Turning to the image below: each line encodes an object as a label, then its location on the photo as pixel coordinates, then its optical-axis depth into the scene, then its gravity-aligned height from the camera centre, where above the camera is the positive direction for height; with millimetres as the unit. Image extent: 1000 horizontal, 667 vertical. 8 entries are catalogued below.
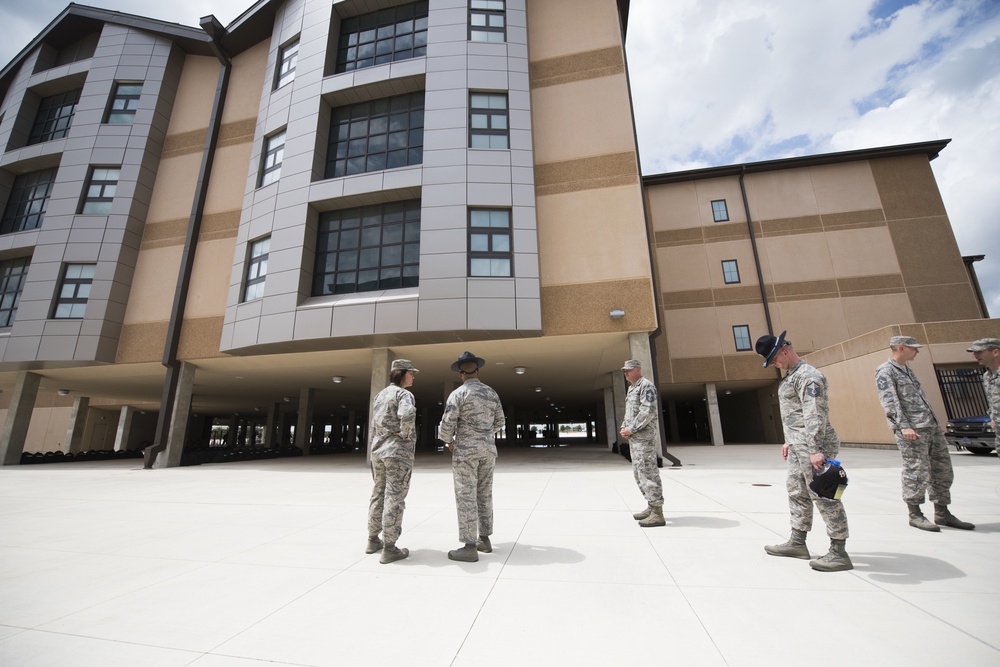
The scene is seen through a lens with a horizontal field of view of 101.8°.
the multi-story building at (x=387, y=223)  12594 +8167
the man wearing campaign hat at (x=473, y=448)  4027 -132
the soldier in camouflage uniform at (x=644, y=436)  4879 -55
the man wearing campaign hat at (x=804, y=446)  3379 -156
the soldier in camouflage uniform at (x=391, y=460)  3932 -221
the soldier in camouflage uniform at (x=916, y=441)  4484 -165
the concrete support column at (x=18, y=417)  16142 +1120
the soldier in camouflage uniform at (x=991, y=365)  4621 +654
